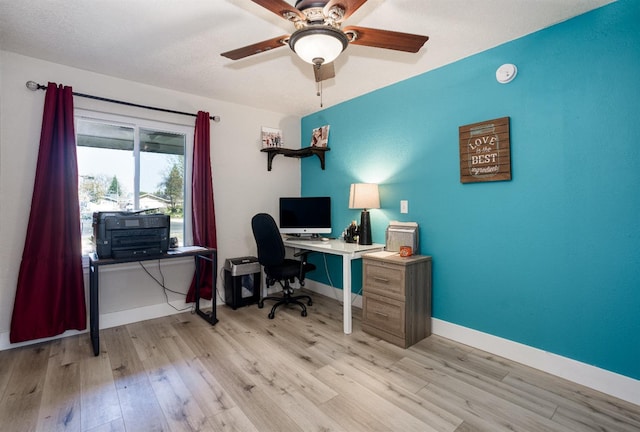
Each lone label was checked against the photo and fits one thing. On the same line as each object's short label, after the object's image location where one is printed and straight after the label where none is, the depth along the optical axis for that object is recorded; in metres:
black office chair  3.02
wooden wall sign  2.27
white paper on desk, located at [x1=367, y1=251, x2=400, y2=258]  2.72
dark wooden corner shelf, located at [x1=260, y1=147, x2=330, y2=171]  3.84
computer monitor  3.64
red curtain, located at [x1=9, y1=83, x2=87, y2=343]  2.43
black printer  2.42
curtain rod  2.50
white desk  2.74
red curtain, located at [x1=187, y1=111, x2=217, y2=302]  3.26
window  2.84
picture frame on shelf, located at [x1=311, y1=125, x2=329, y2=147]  3.88
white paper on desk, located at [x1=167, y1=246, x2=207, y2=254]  2.81
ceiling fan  1.49
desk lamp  3.07
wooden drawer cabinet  2.47
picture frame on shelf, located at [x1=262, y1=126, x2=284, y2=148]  3.91
